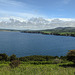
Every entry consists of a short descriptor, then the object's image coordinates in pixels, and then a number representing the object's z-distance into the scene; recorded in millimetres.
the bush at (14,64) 13765
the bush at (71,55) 17981
